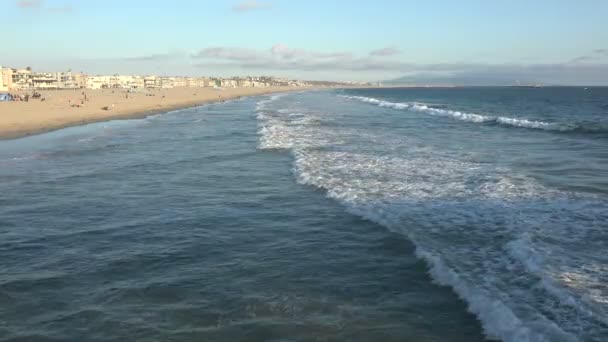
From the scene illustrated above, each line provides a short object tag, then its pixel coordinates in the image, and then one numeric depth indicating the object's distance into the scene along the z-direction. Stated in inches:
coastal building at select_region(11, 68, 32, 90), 6084.6
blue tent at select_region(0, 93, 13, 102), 2595.7
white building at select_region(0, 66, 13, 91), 5229.3
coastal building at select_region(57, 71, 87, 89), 7086.6
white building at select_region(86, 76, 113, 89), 7621.1
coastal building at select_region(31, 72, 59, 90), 6594.5
